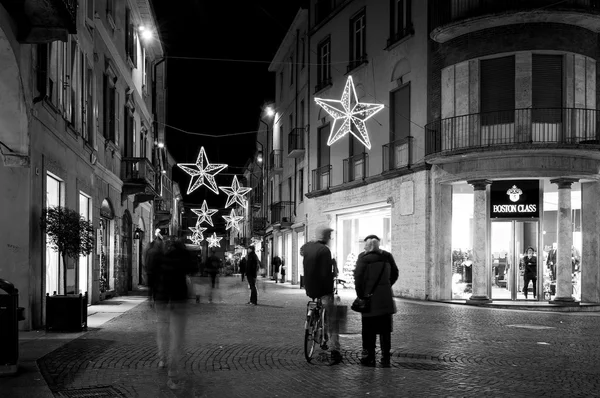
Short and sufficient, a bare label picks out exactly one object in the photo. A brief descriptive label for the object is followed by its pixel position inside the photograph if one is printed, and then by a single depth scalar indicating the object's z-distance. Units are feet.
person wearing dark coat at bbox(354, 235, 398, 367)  32.12
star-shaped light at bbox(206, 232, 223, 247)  255.50
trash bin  27.71
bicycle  32.14
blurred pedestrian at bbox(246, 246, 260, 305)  71.15
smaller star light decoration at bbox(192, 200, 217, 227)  177.99
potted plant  43.11
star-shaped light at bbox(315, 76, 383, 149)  72.84
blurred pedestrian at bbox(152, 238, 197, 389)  27.04
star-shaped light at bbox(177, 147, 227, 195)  104.68
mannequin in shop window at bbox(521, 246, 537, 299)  74.54
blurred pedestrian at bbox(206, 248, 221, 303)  71.36
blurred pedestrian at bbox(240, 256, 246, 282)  103.53
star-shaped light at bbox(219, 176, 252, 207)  151.64
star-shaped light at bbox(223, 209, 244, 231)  184.03
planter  43.00
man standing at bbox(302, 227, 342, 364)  32.30
